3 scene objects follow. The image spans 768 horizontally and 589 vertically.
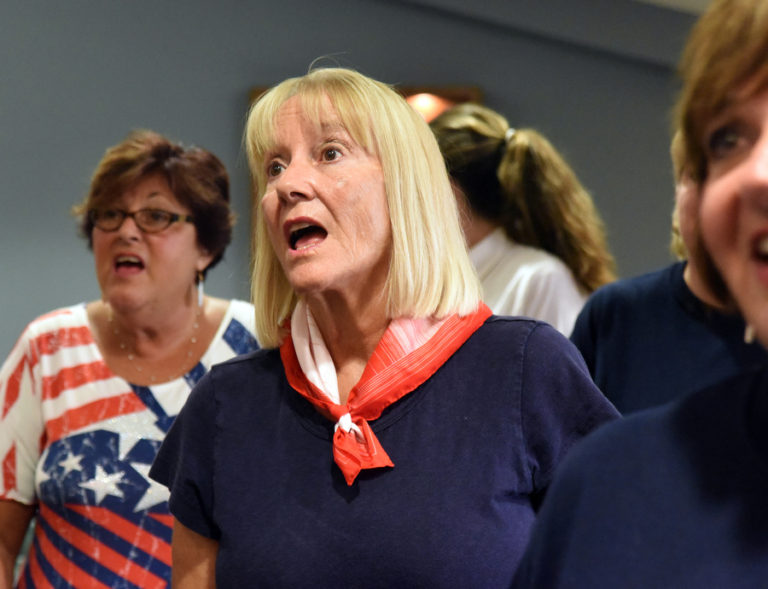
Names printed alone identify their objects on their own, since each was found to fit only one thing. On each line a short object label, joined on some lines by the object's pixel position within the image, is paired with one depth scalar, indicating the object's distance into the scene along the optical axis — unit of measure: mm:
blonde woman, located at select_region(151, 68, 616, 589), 1247
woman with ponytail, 2514
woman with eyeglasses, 1958
